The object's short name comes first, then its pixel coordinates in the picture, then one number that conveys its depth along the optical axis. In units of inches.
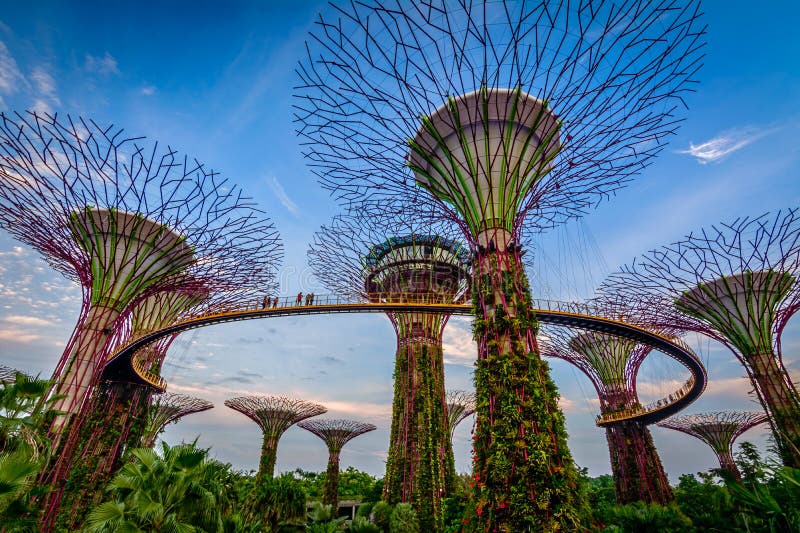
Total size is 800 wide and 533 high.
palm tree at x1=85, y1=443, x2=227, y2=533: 274.2
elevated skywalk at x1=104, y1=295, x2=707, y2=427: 759.7
